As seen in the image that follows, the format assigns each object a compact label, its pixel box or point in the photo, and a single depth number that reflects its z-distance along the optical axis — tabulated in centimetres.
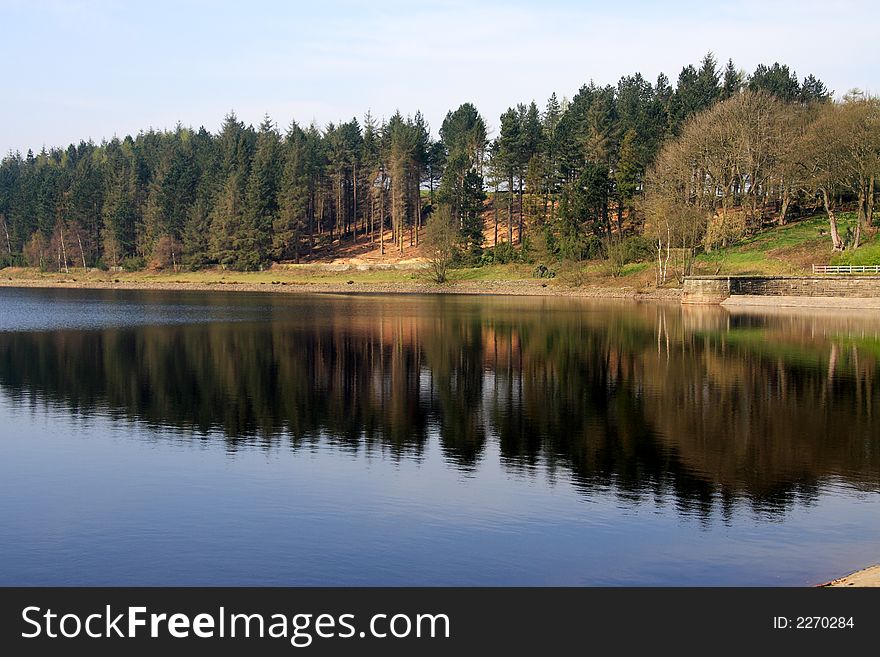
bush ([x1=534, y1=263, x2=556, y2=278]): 10562
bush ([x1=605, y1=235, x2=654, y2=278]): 9900
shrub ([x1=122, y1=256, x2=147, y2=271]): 14250
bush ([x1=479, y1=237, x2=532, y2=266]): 11219
